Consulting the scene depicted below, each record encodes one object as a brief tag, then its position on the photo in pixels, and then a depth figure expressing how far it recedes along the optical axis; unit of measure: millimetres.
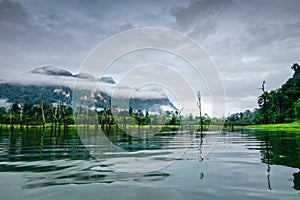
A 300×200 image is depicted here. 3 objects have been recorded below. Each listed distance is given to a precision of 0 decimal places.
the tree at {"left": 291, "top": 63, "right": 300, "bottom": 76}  97969
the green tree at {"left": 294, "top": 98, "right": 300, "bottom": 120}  57125
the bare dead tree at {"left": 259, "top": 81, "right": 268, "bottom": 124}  71675
